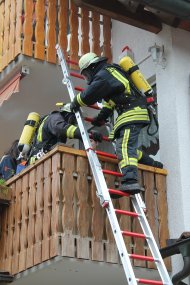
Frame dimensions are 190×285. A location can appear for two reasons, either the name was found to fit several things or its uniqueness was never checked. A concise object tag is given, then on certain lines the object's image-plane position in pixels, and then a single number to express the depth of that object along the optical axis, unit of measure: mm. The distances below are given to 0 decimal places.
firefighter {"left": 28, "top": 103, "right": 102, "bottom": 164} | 8794
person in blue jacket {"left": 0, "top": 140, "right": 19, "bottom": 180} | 10433
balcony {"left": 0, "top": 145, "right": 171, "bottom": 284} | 7974
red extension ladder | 7213
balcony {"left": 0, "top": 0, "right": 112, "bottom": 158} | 10181
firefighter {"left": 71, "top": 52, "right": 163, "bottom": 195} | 8251
